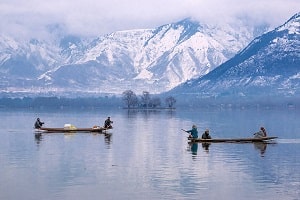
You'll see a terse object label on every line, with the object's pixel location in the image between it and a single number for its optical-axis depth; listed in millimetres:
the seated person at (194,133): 103438
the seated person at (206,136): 103612
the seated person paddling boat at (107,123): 129812
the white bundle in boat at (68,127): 130250
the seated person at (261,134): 105312
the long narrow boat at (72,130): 128700
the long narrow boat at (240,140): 103756
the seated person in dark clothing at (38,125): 132375
